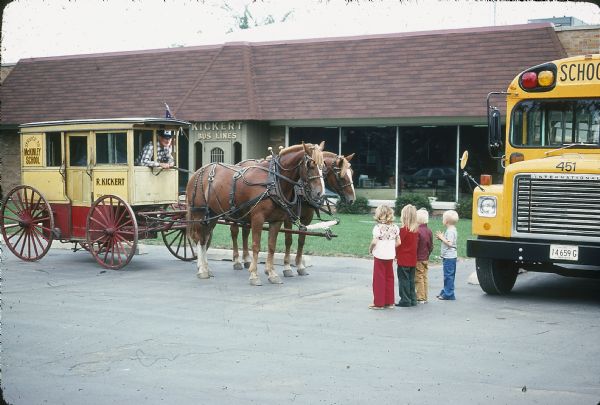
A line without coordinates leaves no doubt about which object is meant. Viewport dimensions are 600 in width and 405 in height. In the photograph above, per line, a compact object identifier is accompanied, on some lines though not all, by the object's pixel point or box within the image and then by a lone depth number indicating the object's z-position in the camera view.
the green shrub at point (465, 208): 23.55
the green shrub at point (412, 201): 23.73
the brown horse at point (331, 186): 12.03
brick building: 23.42
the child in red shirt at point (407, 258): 9.98
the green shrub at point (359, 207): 25.34
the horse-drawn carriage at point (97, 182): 13.41
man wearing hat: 13.79
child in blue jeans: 10.43
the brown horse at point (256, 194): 11.80
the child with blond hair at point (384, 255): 9.81
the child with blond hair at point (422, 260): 10.30
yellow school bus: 9.66
